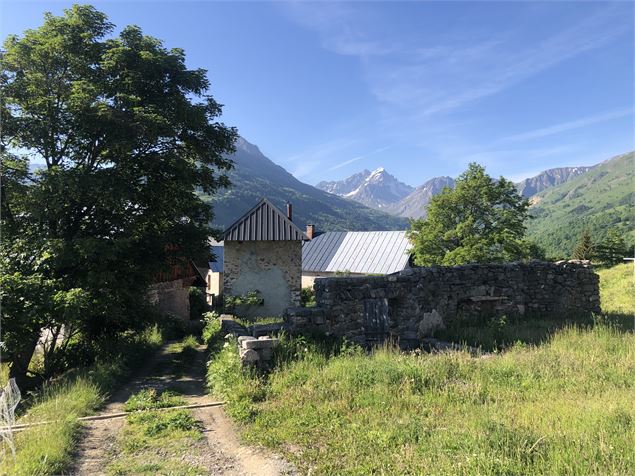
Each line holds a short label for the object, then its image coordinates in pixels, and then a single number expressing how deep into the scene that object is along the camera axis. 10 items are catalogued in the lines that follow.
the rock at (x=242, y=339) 8.25
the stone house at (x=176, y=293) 20.69
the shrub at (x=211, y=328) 12.62
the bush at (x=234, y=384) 6.31
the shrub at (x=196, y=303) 25.26
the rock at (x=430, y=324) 11.83
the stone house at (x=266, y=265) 20.67
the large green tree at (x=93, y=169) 10.14
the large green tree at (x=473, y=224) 26.11
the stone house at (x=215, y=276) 35.68
